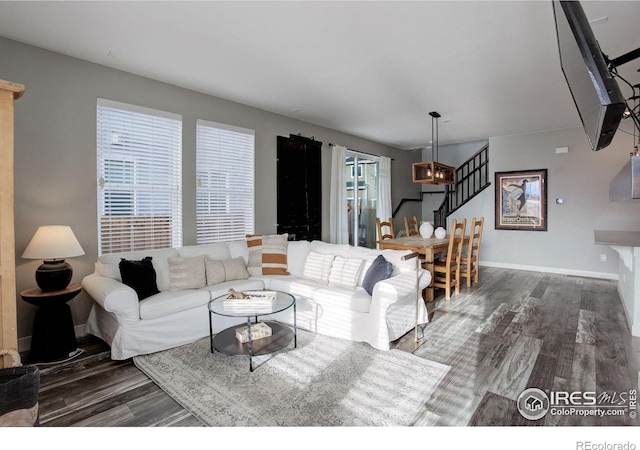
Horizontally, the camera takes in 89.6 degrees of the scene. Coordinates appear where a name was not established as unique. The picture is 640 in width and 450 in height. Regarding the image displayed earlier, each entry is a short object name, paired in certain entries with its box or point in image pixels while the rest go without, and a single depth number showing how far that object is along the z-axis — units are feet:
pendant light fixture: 16.66
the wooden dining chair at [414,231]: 19.48
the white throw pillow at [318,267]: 12.37
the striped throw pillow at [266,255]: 13.42
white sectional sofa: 9.11
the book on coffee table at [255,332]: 9.05
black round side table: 8.93
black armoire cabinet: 17.30
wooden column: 5.17
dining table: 14.74
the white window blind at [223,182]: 14.07
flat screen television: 3.82
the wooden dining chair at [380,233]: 18.25
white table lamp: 8.92
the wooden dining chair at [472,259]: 16.70
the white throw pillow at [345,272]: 11.50
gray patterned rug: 6.54
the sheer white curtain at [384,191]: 24.25
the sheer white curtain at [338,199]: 19.98
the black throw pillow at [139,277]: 9.90
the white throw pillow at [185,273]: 10.98
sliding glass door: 22.52
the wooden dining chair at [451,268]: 14.85
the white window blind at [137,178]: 11.37
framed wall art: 21.26
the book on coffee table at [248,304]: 8.83
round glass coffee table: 8.48
